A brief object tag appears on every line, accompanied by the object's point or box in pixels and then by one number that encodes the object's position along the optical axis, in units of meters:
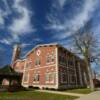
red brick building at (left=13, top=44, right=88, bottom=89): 18.13
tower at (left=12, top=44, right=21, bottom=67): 34.40
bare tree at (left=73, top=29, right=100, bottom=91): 18.68
